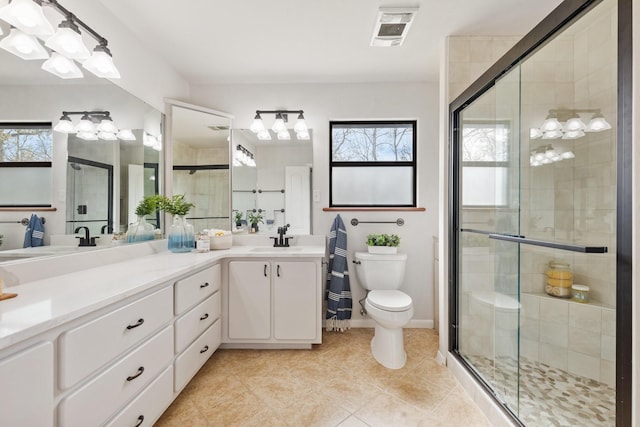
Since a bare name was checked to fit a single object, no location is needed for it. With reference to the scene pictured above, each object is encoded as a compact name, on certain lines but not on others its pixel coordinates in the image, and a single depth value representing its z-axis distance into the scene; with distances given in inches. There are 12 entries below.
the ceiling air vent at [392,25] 67.0
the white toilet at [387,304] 76.4
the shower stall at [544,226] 51.1
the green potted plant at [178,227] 84.8
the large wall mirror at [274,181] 104.6
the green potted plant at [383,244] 97.6
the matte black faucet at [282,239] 100.6
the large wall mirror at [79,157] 48.3
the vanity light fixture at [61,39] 44.7
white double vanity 31.9
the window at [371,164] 109.8
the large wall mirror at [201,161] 96.2
